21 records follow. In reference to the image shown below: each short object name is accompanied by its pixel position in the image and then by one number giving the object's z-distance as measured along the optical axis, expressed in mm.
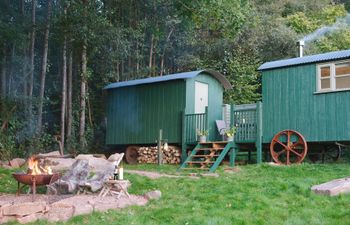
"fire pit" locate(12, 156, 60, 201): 7640
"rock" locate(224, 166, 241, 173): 11119
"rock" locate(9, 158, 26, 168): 12476
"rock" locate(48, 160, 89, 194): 8141
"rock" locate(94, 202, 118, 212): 6665
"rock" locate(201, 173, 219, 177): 10336
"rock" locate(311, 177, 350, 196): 7389
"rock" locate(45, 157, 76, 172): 10812
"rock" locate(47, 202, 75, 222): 6262
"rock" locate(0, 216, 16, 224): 6156
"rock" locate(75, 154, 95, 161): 11391
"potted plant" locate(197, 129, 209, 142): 13508
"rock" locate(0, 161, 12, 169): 11884
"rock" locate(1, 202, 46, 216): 6234
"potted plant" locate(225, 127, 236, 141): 12938
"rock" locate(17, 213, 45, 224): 6152
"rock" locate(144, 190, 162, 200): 7541
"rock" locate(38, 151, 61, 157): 11932
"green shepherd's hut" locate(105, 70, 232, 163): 14688
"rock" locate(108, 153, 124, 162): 9967
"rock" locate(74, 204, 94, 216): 6427
